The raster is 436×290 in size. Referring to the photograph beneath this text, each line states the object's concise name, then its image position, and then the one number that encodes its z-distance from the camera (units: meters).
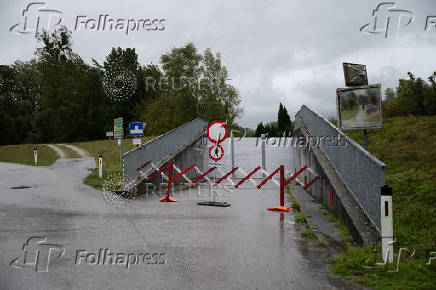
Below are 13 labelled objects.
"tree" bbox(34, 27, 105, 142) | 70.31
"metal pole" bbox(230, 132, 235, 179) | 24.34
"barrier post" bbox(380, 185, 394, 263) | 6.27
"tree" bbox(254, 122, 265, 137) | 67.41
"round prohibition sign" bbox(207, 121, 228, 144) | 14.39
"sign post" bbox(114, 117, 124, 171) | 19.44
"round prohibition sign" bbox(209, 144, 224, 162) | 13.98
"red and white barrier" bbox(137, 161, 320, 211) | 12.35
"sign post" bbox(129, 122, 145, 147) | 17.98
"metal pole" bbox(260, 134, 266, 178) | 23.84
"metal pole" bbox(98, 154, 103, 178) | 20.26
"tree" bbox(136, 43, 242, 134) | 58.41
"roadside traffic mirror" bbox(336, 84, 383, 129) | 9.88
